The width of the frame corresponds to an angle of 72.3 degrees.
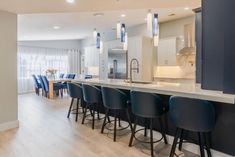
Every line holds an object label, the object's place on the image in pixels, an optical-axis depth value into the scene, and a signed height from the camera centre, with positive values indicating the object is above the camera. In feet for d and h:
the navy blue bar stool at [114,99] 8.11 -1.21
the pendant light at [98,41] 13.23 +2.86
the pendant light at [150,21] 9.21 +3.13
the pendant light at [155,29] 8.79 +2.54
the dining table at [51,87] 20.81 -1.49
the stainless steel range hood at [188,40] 13.97 +3.19
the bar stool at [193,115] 5.39 -1.40
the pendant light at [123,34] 10.51 +2.71
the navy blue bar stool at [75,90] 11.17 -1.08
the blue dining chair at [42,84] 22.30 -1.18
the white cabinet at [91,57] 24.54 +2.99
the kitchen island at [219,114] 5.53 -1.46
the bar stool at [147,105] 6.74 -1.29
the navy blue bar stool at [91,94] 9.72 -1.14
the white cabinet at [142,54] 16.66 +2.24
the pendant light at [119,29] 10.96 +3.13
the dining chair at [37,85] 23.50 -1.39
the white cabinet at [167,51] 15.88 +2.43
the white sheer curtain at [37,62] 25.36 +2.30
